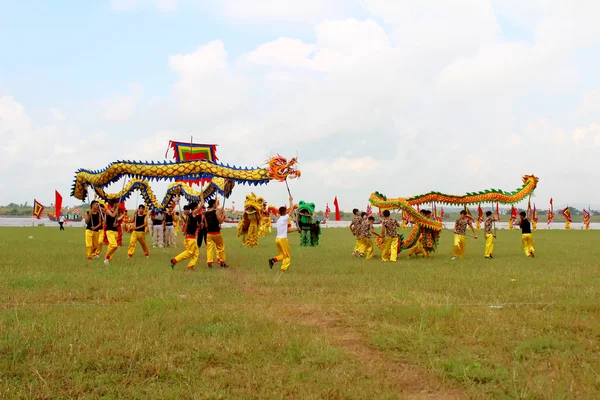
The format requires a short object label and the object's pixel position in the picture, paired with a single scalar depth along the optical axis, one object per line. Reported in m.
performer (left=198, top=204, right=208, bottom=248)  17.38
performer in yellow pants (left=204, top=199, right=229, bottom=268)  14.57
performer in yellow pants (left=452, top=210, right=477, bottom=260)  17.92
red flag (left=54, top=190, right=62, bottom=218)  43.84
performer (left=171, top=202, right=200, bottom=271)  14.25
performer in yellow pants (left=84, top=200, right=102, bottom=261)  15.88
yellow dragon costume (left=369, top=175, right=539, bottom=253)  18.34
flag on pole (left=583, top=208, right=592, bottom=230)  53.69
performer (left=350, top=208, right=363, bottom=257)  19.06
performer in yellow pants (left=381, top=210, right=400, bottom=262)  17.26
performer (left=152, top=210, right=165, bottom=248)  23.31
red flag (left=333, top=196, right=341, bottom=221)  61.29
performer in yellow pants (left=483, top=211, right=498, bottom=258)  18.09
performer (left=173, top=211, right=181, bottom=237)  28.21
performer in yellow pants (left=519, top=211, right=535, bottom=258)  18.20
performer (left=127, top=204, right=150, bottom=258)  17.00
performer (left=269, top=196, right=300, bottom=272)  13.88
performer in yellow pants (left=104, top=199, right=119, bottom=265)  15.19
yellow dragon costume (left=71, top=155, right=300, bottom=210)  15.98
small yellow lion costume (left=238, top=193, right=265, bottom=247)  21.89
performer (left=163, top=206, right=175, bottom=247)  22.58
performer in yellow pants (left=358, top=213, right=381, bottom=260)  18.38
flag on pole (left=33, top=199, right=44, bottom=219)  50.74
